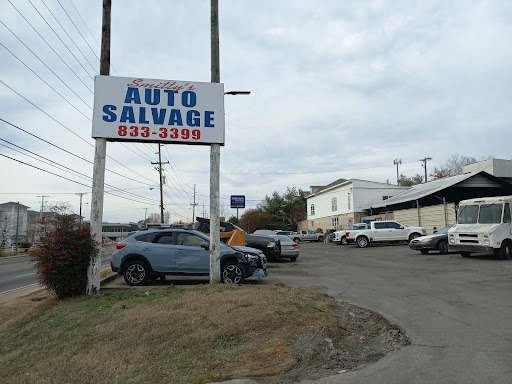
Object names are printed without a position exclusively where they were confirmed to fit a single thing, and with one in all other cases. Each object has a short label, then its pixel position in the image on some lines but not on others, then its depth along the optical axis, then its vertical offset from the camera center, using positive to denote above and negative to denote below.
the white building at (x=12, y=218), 76.38 +3.87
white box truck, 16.08 +0.12
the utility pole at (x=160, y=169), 45.43 +7.90
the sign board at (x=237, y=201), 35.06 +2.93
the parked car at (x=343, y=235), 30.52 -0.14
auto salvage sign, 9.65 +3.07
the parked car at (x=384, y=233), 28.27 -0.03
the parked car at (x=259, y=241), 18.58 -0.33
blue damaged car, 10.42 -0.62
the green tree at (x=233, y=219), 77.45 +3.00
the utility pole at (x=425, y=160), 62.25 +11.23
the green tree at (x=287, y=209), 69.44 +4.26
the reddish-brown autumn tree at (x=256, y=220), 66.19 +2.30
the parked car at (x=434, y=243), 19.95 -0.53
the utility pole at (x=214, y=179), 9.86 +1.42
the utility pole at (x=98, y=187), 8.95 +1.13
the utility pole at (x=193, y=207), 87.44 +6.12
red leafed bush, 8.36 -0.42
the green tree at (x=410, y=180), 74.03 +10.16
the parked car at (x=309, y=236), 45.78 -0.29
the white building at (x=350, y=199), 46.66 +4.11
